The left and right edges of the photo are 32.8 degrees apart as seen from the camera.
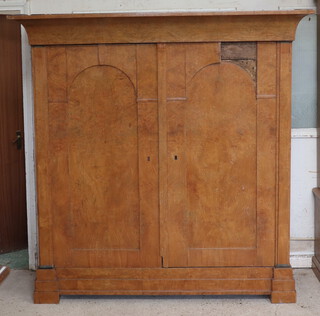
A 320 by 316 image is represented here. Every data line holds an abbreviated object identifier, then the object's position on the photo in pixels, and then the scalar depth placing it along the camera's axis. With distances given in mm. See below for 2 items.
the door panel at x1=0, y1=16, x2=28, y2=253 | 4391
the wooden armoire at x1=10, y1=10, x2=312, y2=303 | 3275
